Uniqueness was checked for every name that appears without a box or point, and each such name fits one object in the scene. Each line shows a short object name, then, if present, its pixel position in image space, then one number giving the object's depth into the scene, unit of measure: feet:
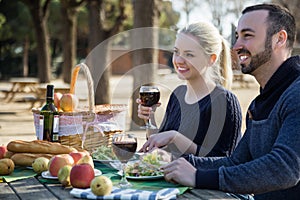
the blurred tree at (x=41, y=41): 62.54
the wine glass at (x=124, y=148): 8.03
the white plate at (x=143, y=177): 8.50
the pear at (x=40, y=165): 9.32
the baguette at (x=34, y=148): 10.02
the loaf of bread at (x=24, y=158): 9.77
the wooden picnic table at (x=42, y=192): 7.73
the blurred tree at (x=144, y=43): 33.68
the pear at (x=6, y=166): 9.14
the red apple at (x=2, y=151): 10.15
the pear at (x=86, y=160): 8.64
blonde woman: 10.80
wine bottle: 11.60
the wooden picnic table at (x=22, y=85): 57.36
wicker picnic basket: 11.89
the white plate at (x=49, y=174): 8.71
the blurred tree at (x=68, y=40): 61.62
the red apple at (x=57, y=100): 12.75
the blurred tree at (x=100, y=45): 45.39
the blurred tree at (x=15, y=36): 114.11
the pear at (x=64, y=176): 8.18
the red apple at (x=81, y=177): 7.84
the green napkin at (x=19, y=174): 8.96
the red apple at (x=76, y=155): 9.17
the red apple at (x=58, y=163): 8.71
